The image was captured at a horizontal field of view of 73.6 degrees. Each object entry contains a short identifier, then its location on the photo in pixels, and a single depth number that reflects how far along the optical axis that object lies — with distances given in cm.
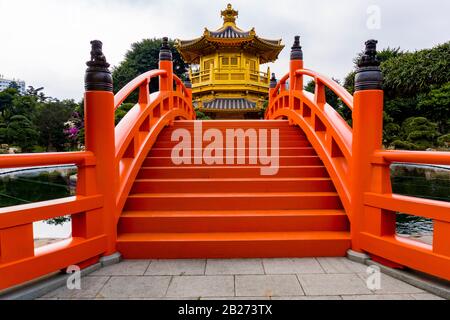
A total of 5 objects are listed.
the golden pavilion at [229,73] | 2231
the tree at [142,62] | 3291
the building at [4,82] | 12560
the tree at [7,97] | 3177
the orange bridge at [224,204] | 242
